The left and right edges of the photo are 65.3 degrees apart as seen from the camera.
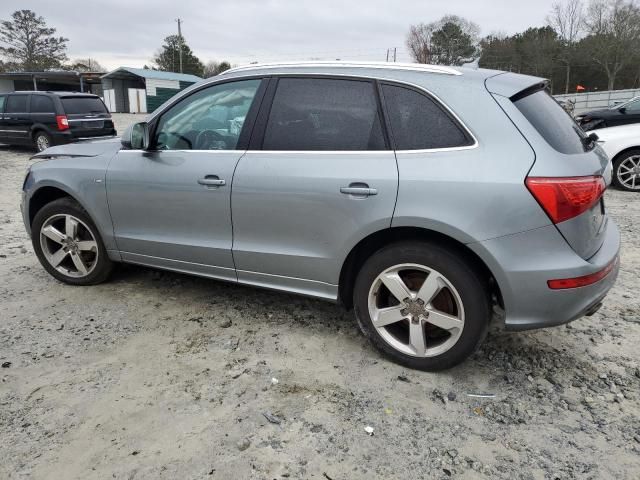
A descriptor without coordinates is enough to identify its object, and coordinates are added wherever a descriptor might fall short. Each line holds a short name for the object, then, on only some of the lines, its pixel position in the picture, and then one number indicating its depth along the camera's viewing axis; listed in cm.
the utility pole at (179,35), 6132
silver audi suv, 254
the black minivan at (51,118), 1235
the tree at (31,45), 5515
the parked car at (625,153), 787
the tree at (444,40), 4800
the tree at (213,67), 6734
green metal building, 4022
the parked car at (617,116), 1117
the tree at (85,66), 6305
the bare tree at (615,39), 3975
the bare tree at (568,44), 4400
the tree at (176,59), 6781
